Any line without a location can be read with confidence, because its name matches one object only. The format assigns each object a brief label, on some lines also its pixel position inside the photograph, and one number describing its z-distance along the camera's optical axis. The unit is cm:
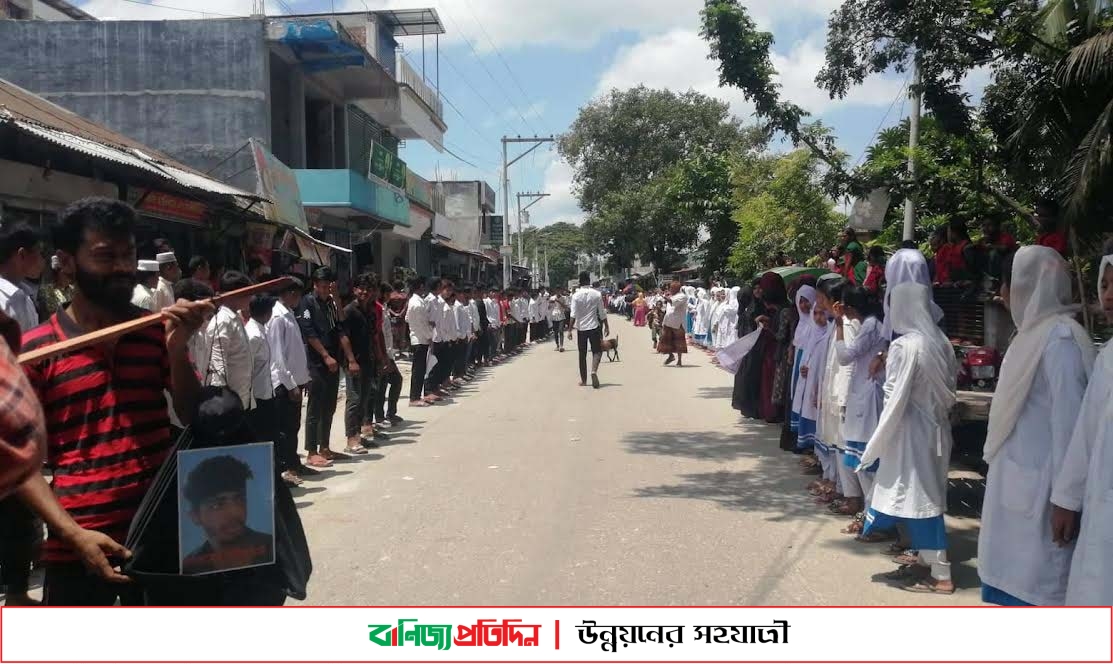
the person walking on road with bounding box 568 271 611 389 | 1441
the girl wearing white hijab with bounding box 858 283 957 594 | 454
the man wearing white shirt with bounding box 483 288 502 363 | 1955
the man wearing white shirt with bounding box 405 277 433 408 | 1238
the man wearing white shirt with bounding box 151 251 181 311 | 603
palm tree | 844
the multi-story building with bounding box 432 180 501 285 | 3771
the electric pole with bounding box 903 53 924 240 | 1545
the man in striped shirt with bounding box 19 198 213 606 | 253
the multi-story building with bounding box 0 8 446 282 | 1775
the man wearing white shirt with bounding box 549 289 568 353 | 2366
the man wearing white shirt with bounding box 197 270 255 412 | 499
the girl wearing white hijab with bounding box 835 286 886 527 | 531
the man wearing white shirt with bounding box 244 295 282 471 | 642
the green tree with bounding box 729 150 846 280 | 1931
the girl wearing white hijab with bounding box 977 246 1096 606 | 336
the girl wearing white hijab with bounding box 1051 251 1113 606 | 290
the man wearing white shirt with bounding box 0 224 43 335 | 498
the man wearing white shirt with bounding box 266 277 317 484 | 712
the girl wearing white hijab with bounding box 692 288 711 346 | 2427
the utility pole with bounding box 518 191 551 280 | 5369
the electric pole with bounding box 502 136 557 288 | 3628
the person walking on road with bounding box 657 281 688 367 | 1814
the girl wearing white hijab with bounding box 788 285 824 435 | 707
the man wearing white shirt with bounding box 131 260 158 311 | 580
